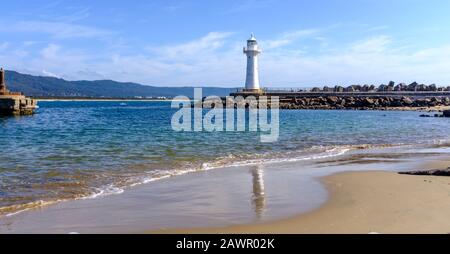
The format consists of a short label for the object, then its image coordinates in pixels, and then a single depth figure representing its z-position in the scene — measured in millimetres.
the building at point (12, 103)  46688
